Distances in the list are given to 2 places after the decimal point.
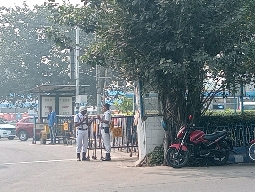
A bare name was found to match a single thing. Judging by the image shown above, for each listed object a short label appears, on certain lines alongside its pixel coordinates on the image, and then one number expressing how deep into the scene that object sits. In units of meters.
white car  35.38
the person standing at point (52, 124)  26.53
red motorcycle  14.17
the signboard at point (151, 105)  15.59
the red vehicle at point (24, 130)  34.03
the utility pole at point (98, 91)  26.61
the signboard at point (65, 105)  29.75
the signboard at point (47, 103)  29.67
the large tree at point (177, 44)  13.13
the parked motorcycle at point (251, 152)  14.69
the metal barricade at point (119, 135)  18.29
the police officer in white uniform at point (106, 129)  17.17
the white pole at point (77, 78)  29.39
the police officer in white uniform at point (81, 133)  17.55
